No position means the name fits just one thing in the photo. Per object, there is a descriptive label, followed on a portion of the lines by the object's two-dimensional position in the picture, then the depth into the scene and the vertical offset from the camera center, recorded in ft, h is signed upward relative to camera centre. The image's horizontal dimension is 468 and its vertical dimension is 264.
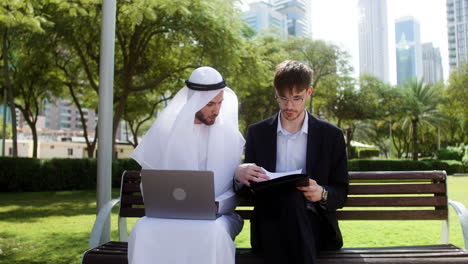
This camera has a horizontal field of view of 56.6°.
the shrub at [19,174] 47.26 -2.21
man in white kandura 11.05 +0.41
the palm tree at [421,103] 128.16 +14.17
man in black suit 8.80 -0.54
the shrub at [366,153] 218.79 -1.50
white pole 13.26 +1.31
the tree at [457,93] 111.04 +14.68
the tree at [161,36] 42.19 +12.57
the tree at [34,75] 48.63 +11.03
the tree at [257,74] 51.44 +10.36
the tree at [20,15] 24.84 +8.29
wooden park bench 9.95 -1.80
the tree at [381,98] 116.85 +14.78
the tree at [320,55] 93.20 +20.57
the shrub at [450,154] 112.57 -1.25
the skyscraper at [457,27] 339.71 +99.53
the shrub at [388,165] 94.12 -3.33
